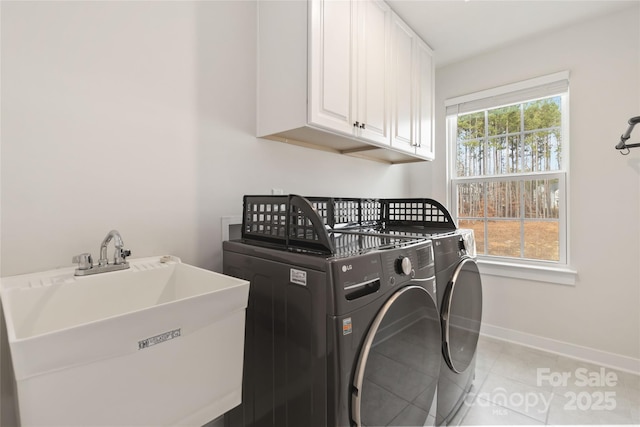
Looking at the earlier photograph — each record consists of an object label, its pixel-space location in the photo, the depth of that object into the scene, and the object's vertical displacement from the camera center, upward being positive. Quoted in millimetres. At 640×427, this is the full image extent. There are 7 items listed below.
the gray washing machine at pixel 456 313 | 1373 -530
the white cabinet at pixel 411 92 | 2004 +874
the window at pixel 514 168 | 2436 +378
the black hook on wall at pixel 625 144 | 1814 +436
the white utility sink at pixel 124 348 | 541 -306
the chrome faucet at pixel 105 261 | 936 -164
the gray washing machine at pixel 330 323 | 865 -377
